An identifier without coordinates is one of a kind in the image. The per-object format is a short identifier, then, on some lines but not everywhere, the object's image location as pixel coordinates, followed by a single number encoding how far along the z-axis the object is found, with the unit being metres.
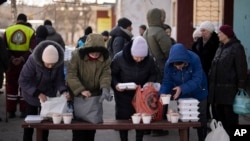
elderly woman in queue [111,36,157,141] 10.41
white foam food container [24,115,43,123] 9.22
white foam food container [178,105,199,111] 9.52
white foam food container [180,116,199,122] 9.53
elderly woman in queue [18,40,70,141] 9.78
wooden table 9.19
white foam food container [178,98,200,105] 9.53
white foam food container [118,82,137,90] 10.06
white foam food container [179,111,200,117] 9.51
